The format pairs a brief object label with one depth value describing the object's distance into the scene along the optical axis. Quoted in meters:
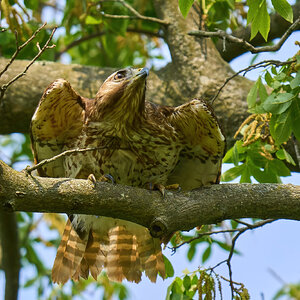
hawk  8.37
